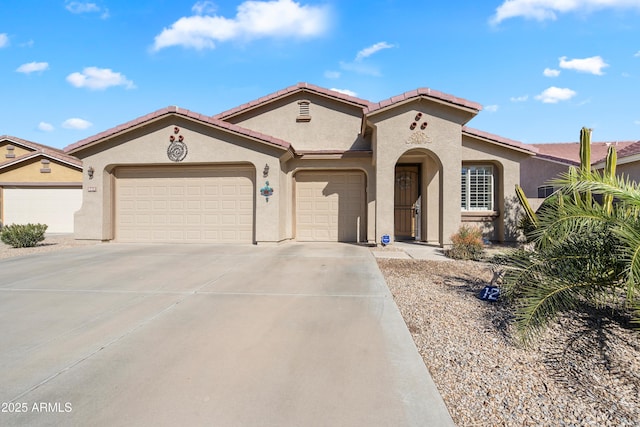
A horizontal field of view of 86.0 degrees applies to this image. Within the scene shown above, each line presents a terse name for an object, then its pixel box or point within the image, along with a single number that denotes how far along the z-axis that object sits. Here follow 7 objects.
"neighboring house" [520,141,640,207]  12.56
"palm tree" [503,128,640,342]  3.55
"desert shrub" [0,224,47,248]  11.36
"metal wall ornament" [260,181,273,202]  11.60
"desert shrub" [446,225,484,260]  9.05
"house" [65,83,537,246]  11.05
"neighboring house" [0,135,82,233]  16.98
